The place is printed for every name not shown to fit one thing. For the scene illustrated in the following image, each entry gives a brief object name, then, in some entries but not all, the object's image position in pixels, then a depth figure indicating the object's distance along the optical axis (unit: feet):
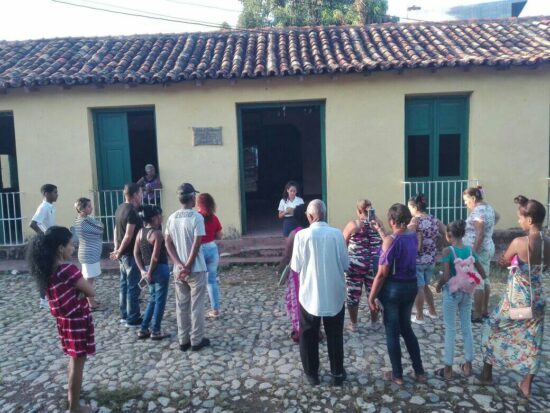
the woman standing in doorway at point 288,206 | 22.86
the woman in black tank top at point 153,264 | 15.40
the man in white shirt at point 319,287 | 11.96
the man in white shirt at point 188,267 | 14.61
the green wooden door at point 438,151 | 28.94
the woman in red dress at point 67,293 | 10.73
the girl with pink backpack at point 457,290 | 12.41
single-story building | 27.63
